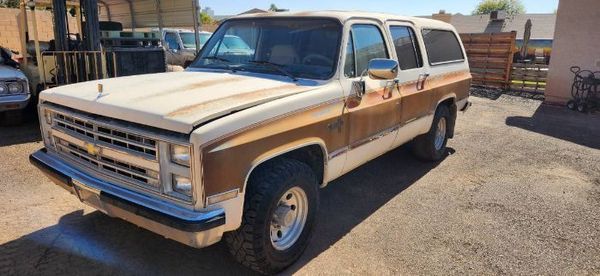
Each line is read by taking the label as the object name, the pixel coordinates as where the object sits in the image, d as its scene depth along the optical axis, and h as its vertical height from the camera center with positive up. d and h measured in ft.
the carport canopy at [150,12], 32.60 +1.67
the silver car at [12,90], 21.80 -2.86
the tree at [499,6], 269.15 +19.09
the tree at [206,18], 162.77 +5.85
